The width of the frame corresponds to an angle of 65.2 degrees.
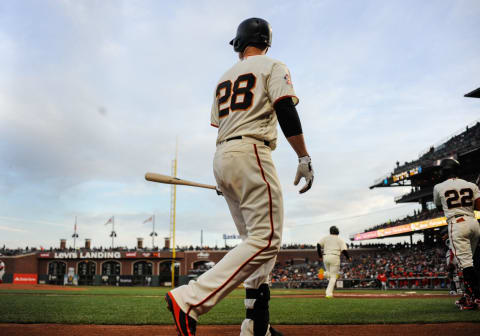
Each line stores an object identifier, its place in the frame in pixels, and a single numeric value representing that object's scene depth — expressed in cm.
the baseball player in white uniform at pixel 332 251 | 1079
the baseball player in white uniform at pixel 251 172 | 247
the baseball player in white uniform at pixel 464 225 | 594
